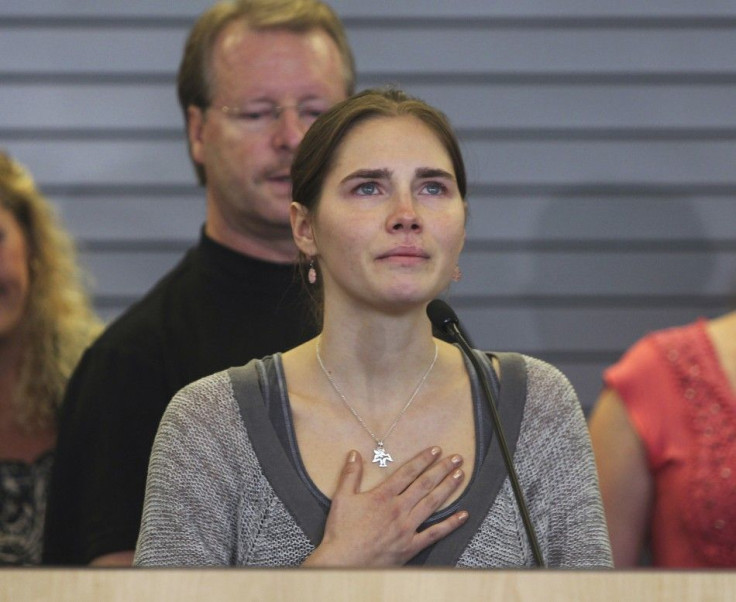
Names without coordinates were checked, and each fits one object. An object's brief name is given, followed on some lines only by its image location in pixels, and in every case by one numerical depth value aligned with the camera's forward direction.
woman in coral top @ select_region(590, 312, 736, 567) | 5.59
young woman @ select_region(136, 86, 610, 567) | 5.30
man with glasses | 5.64
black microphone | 5.27
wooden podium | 5.04
